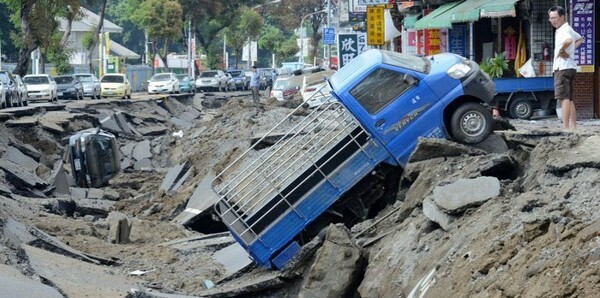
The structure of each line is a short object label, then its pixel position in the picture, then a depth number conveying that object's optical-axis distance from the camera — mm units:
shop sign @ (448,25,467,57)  36969
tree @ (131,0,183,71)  79688
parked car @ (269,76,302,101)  51406
